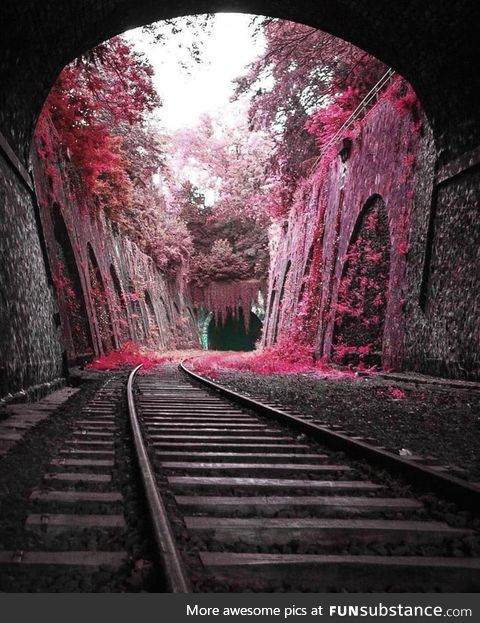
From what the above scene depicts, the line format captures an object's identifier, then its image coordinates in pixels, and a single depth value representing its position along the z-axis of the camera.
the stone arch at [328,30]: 6.84
